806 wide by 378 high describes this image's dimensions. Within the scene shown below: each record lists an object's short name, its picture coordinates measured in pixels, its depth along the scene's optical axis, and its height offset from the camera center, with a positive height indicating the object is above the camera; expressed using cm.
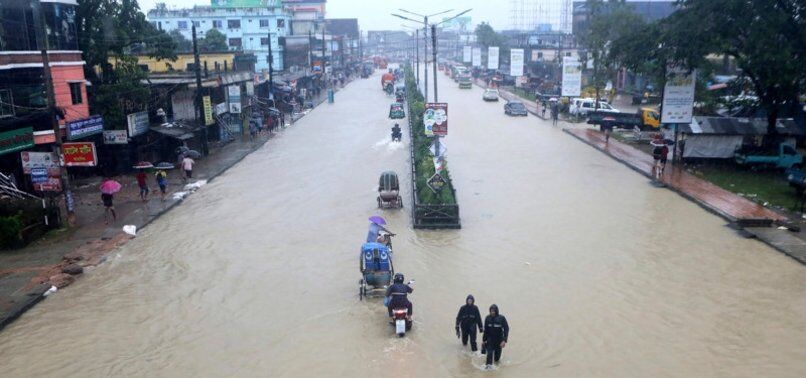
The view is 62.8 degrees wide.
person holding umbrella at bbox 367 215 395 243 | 1527 -414
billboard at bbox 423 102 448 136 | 2527 -268
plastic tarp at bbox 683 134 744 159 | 2811 -430
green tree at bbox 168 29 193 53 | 7570 +103
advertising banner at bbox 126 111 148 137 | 2814 -304
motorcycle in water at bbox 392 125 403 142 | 3838 -492
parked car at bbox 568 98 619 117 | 4722 -441
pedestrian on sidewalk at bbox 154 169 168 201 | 2367 -453
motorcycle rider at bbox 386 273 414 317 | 1195 -437
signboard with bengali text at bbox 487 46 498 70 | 8762 -156
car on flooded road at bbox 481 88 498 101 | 6479 -471
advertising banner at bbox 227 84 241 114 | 3991 -287
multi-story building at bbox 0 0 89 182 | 2262 -79
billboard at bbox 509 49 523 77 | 7138 -183
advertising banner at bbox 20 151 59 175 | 2014 -321
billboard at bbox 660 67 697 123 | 2853 -244
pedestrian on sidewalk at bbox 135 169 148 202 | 2311 -447
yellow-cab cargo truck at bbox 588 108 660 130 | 4000 -452
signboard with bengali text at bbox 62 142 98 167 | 2123 -321
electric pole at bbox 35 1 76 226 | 1888 -206
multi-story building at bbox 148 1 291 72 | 8738 +326
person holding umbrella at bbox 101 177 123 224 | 2036 -422
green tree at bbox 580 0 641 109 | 4669 +89
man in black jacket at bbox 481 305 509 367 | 1042 -444
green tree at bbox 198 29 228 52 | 7523 +106
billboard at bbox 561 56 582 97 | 4712 -226
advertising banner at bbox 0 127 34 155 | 2178 -287
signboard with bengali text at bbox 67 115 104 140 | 2464 -287
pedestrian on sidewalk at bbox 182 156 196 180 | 2686 -456
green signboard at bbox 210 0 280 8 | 9228 +641
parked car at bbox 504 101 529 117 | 5097 -480
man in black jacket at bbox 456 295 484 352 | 1094 -446
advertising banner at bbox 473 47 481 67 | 11258 -162
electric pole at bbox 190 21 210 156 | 3203 -256
